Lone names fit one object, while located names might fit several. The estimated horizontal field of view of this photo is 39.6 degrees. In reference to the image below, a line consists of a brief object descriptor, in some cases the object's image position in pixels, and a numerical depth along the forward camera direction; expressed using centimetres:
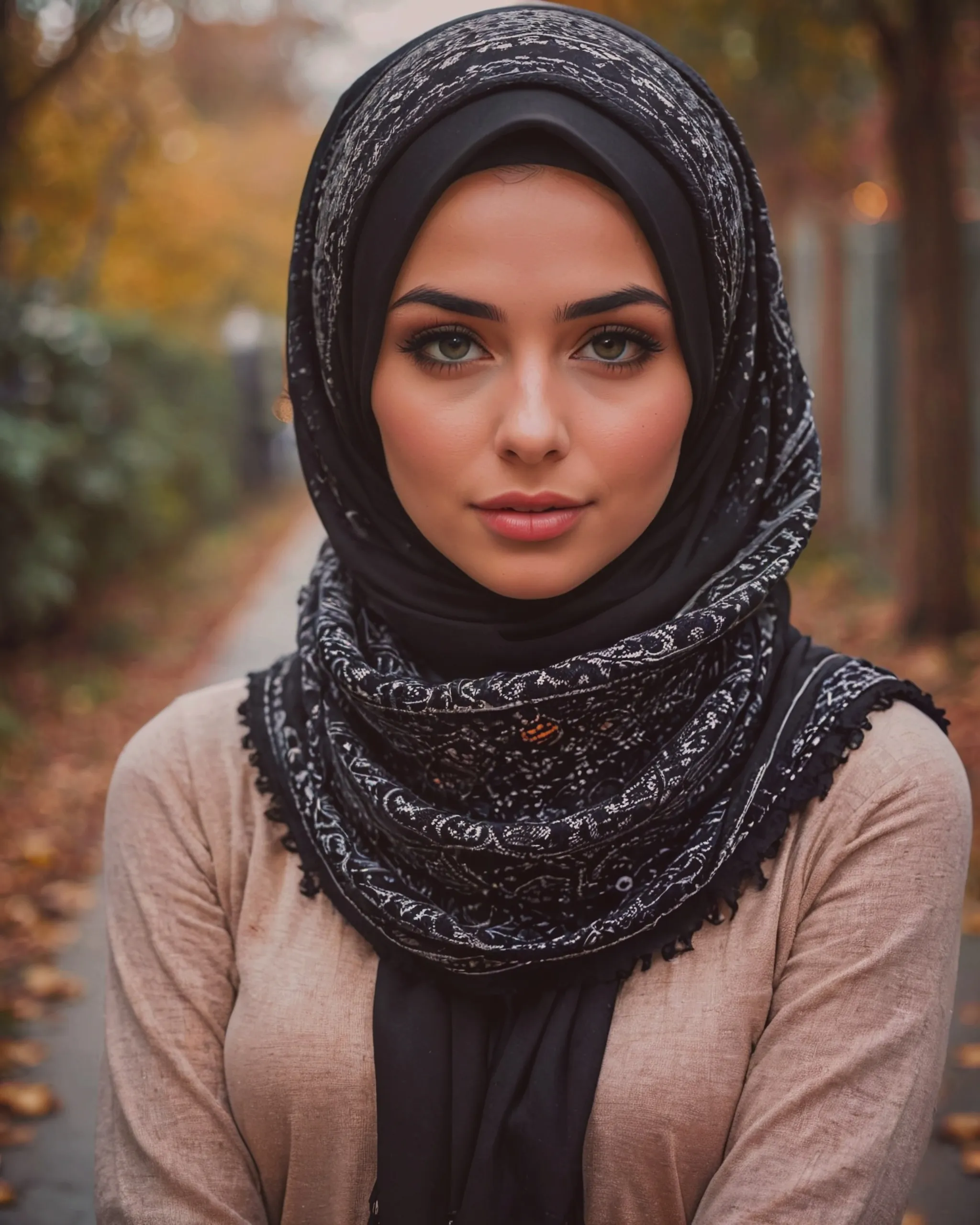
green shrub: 704
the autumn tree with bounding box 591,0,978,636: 642
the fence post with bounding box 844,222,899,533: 1122
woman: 160
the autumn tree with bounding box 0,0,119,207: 654
